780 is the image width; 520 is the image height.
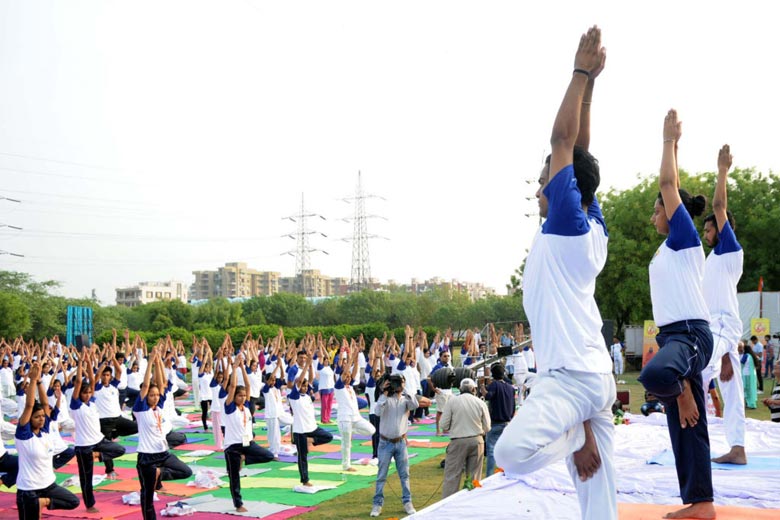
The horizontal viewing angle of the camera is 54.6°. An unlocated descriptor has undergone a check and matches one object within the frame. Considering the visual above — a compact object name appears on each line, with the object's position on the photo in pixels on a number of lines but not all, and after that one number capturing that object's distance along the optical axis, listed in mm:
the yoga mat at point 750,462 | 7266
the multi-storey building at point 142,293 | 182750
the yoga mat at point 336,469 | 13495
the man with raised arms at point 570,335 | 3396
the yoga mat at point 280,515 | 10398
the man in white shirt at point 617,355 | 28066
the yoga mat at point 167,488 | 12234
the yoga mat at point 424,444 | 16234
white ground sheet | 6242
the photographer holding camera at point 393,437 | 10117
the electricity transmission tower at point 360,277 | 75625
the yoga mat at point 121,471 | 13861
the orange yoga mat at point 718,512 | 5359
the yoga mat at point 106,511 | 10797
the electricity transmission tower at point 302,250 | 79750
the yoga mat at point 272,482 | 12586
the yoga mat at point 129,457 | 15617
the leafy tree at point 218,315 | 63594
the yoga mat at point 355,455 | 15136
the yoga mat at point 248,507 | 10602
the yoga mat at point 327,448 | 16234
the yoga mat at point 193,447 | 16516
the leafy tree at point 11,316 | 46375
